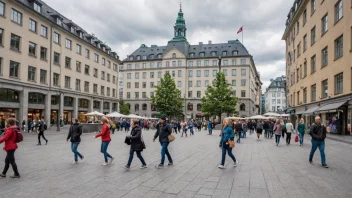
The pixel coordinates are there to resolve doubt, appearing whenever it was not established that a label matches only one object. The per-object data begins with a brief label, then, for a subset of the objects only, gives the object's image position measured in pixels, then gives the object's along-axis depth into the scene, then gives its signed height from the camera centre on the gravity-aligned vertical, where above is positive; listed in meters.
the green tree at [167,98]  61.38 +2.58
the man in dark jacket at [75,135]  10.16 -1.00
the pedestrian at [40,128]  17.16 -1.27
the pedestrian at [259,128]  23.53 -1.52
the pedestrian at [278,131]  18.00 -1.35
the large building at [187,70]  78.00 +11.76
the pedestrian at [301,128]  18.10 -1.18
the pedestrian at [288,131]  18.39 -1.37
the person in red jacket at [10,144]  7.60 -1.03
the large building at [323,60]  22.62 +5.38
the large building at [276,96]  133.25 +7.27
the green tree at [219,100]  57.78 +2.15
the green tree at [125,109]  78.06 +0.00
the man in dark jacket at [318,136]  9.90 -0.91
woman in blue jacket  9.46 -1.00
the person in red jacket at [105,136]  9.88 -1.00
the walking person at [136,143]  9.03 -1.13
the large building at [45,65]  31.20 +6.17
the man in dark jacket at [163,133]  9.48 -0.84
